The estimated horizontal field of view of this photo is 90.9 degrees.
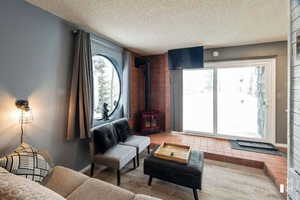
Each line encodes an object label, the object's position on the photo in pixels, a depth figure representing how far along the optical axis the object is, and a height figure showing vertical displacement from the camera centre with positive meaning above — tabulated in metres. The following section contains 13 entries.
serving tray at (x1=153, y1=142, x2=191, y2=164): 2.02 -0.82
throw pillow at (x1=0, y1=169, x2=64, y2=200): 0.84 -0.56
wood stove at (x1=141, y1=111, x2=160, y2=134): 4.08 -0.70
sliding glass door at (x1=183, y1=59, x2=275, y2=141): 3.37 -0.07
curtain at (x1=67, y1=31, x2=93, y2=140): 2.26 +0.08
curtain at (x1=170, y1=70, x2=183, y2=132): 4.10 -0.05
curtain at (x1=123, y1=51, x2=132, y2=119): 3.53 +0.29
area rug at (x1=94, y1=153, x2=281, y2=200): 1.98 -1.31
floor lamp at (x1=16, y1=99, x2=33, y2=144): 1.67 -0.17
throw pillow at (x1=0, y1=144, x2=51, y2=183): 1.31 -0.62
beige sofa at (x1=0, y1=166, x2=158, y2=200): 0.88 -0.83
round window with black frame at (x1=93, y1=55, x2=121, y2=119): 3.11 +0.26
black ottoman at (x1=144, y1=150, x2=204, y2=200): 1.83 -0.96
